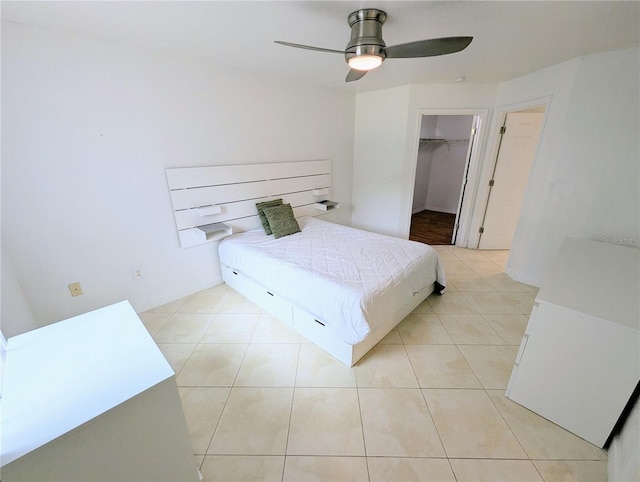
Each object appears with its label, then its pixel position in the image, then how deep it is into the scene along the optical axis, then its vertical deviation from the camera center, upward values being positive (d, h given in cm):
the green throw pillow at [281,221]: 289 -72
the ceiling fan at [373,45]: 153 +62
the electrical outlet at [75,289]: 213 -105
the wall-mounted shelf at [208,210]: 259 -53
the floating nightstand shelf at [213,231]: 262 -74
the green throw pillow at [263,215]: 297 -65
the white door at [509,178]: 341 -31
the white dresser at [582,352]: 124 -97
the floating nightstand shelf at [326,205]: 374 -70
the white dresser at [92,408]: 74 -75
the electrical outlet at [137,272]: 241 -105
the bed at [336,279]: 180 -95
